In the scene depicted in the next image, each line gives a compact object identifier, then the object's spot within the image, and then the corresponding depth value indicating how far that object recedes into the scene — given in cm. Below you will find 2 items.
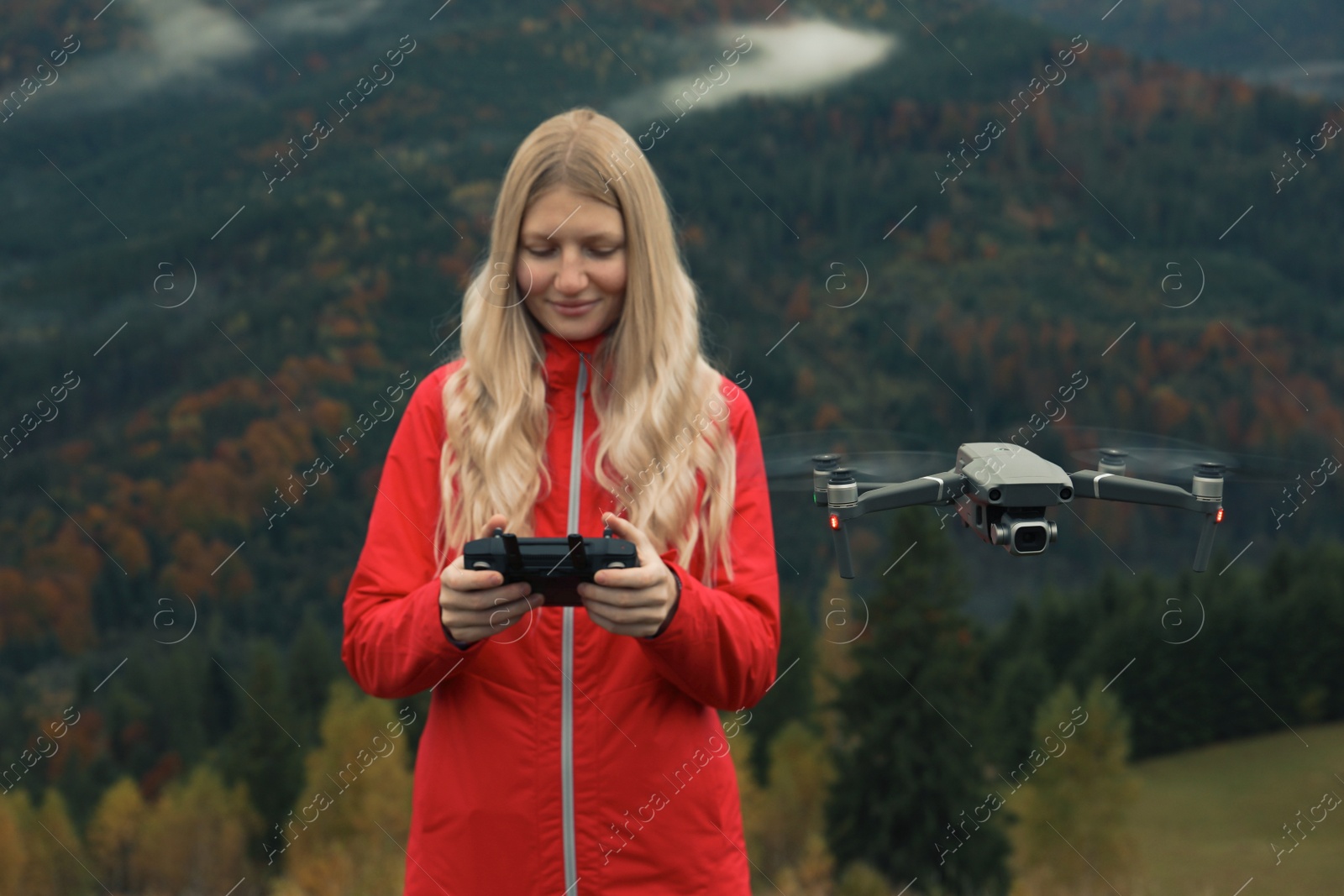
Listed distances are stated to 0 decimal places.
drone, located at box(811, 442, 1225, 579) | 200
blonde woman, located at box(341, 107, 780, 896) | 234
